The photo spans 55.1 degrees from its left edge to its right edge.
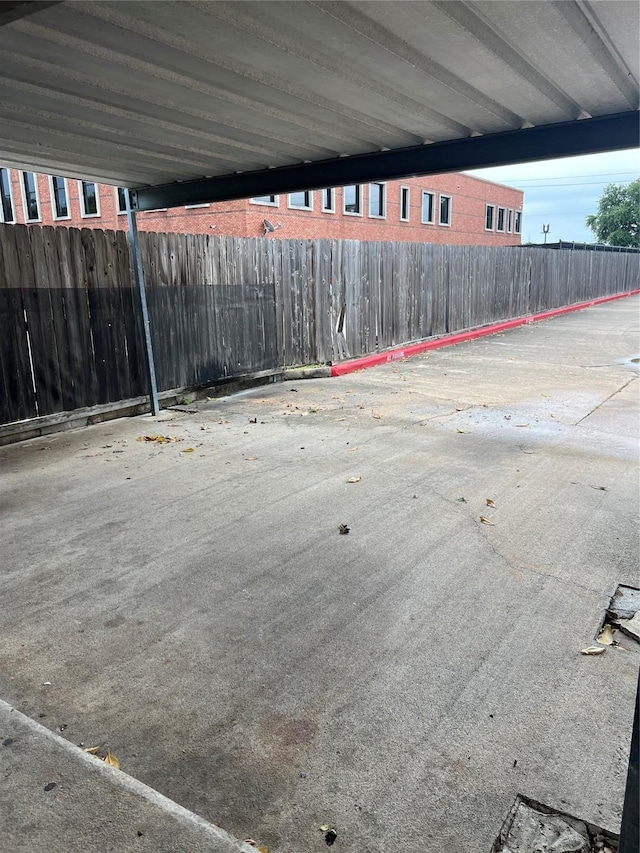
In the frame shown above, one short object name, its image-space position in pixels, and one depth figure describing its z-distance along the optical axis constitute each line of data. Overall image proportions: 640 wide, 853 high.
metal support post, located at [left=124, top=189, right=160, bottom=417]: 8.24
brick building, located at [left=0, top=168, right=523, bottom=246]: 23.03
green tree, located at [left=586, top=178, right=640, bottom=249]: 61.50
